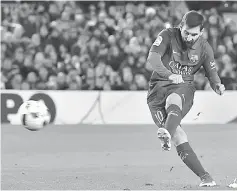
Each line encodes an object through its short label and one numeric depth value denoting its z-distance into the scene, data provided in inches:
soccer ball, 654.8
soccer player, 536.7
